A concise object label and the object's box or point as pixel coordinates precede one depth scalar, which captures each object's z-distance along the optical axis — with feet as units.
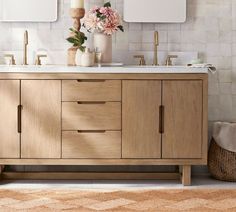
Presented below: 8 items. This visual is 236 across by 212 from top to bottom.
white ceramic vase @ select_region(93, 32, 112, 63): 16.90
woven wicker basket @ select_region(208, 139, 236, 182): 16.70
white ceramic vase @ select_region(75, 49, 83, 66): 16.40
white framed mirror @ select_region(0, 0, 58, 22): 17.40
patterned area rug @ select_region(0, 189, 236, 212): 13.69
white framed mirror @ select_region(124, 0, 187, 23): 17.40
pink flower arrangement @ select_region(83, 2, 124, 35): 16.69
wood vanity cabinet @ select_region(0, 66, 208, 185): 15.89
